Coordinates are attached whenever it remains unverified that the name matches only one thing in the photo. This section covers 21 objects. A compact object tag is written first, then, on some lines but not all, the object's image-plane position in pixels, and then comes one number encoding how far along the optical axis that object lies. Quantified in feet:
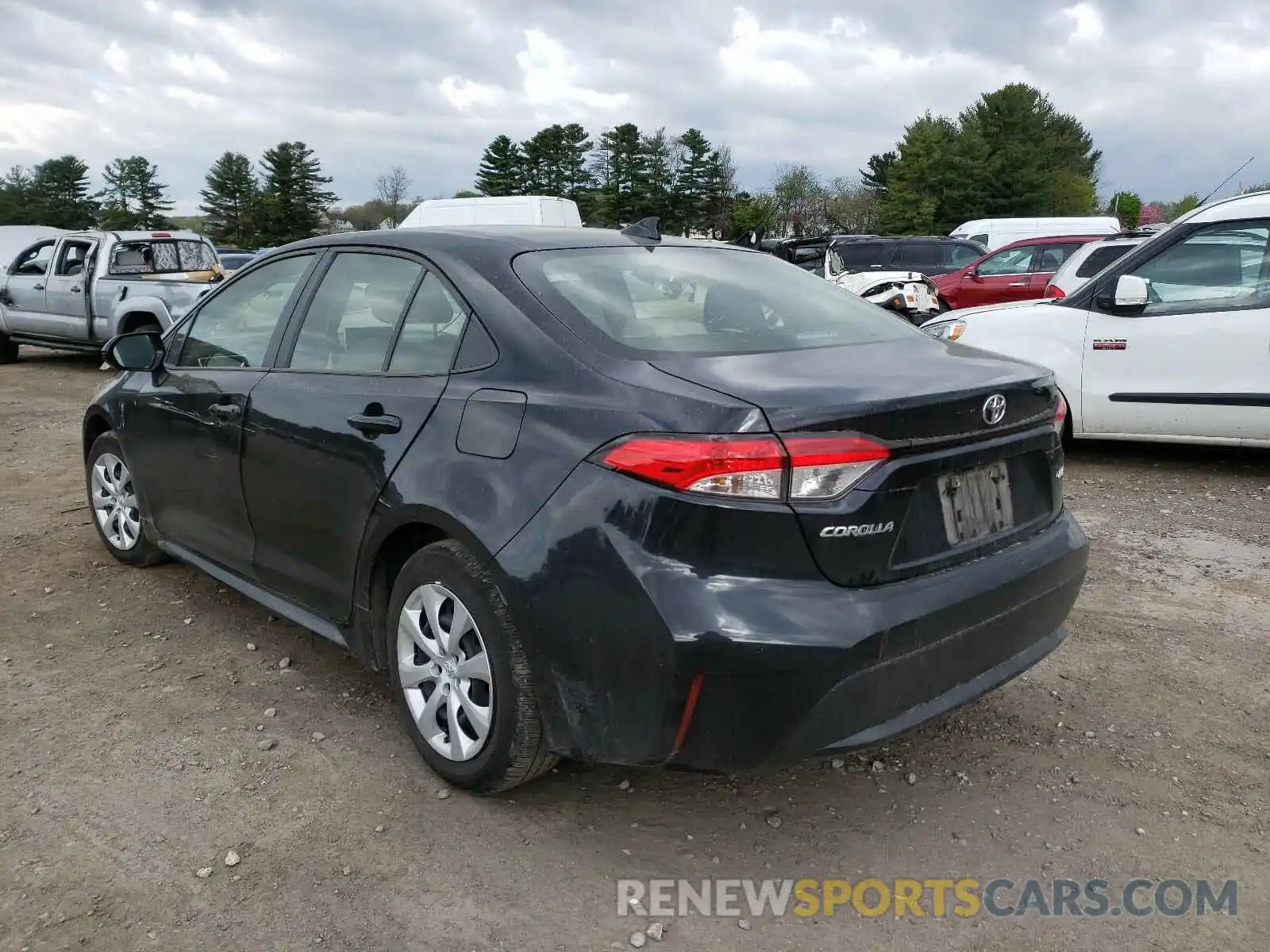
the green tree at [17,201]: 243.19
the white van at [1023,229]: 84.89
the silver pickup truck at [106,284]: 39.96
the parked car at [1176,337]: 20.72
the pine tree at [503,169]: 258.57
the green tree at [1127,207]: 196.03
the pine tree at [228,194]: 280.92
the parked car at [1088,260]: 34.63
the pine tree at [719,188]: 240.12
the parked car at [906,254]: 60.29
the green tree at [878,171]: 278.67
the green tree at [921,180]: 206.39
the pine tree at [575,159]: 254.68
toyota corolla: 7.63
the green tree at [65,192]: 265.54
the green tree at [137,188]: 308.40
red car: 48.96
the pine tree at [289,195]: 260.62
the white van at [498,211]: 49.24
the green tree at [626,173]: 241.96
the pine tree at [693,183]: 241.96
